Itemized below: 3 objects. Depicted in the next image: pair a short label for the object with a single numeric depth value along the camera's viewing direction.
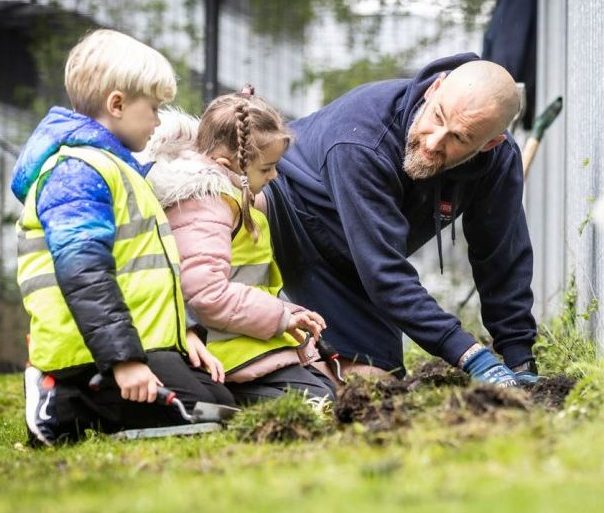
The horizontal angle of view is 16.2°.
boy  6.02
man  7.15
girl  6.82
